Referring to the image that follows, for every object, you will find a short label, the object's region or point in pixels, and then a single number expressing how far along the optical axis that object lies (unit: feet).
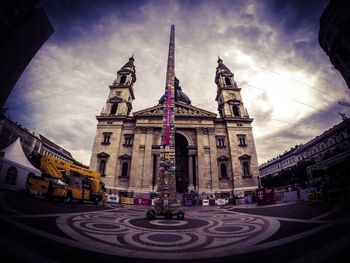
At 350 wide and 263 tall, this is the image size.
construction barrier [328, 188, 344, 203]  39.42
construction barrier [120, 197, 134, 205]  80.50
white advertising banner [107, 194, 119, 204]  80.07
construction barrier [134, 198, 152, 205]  80.69
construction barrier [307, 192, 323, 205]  42.46
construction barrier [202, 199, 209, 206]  82.80
